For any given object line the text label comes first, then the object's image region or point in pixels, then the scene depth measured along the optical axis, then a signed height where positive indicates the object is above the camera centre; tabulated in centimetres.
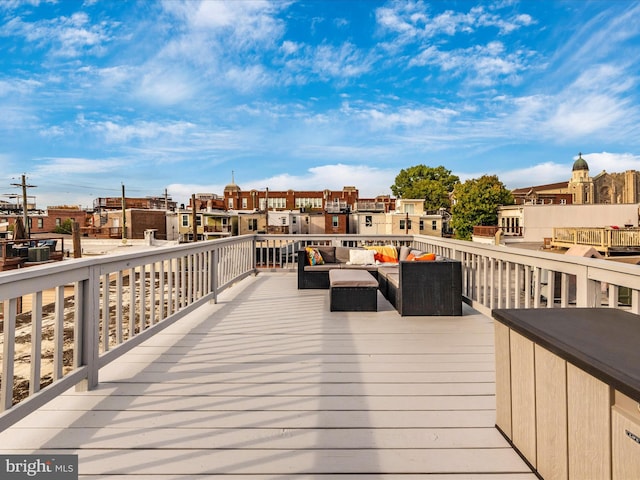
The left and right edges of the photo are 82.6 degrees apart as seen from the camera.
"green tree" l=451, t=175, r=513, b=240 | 3884 +262
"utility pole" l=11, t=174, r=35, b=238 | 3045 +397
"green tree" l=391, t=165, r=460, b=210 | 4784 +612
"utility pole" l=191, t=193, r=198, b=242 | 2387 +158
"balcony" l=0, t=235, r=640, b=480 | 161 -100
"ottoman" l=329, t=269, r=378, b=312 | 452 -81
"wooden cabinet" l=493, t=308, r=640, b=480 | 101 -55
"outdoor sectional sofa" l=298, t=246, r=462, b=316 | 423 -69
